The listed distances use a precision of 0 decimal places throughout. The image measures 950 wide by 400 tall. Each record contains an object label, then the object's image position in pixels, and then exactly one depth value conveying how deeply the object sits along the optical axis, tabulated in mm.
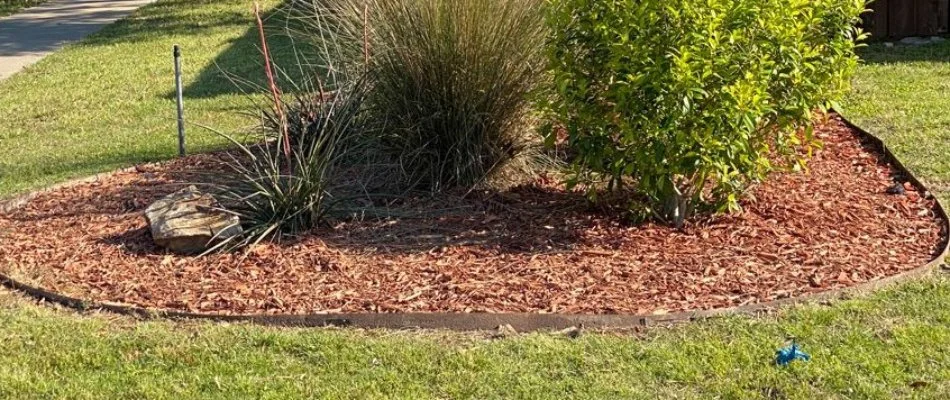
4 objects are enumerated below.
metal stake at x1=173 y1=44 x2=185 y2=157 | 8133
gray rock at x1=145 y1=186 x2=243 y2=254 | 6184
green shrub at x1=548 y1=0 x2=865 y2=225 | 5738
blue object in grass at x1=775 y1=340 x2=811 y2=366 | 4633
